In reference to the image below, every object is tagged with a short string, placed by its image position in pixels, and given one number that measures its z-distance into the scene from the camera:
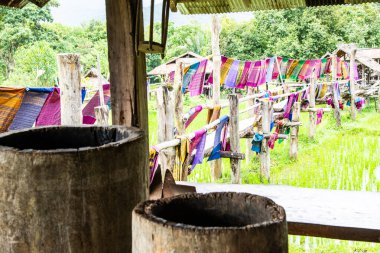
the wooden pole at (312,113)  13.51
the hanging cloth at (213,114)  7.30
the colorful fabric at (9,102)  5.23
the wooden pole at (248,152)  11.44
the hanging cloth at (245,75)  10.09
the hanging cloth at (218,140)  7.29
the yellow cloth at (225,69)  9.52
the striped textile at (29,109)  5.43
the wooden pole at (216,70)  8.29
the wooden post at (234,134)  7.58
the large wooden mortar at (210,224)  0.87
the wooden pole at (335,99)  16.27
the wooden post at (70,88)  4.75
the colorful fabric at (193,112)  6.20
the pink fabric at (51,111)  5.65
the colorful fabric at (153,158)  4.36
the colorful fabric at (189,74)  8.54
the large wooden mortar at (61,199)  1.21
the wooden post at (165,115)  5.29
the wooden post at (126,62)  2.37
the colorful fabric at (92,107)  7.77
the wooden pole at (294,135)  11.64
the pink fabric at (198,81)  8.52
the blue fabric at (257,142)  9.00
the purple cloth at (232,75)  9.68
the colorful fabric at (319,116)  14.07
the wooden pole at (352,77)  16.76
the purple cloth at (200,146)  5.78
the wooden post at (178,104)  6.36
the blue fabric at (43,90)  5.49
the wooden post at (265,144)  9.22
